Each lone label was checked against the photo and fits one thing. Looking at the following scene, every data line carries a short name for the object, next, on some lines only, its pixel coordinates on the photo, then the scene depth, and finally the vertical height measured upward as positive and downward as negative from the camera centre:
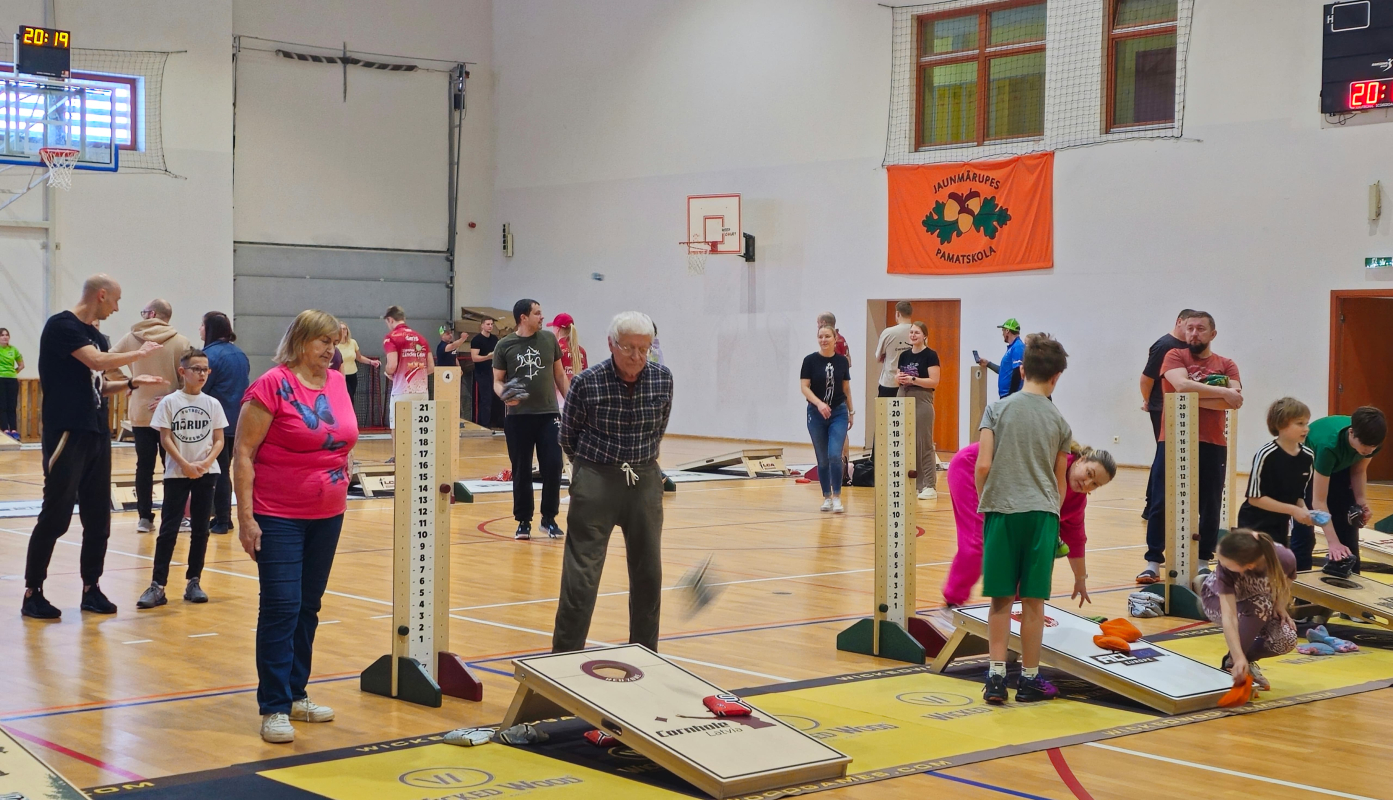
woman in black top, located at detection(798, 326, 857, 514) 12.62 -0.58
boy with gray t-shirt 5.50 -0.56
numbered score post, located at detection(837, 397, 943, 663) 6.50 -0.94
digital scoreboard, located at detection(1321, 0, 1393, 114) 14.91 +3.21
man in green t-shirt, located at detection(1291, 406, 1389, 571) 7.09 -0.65
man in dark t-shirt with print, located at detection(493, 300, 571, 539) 10.33 -0.43
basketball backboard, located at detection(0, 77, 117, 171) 19.41 +3.01
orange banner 18.12 +1.72
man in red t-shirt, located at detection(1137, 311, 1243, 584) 8.20 -0.27
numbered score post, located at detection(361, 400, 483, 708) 5.62 -0.93
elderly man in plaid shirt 5.24 -0.50
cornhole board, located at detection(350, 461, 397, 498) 13.74 -1.43
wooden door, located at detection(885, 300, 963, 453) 19.38 -0.29
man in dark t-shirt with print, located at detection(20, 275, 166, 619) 6.95 -0.42
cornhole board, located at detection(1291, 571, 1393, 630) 7.18 -1.29
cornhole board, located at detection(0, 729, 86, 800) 3.75 -1.24
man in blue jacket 14.53 -0.20
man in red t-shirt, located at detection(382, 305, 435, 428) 14.64 -0.28
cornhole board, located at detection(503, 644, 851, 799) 4.44 -1.30
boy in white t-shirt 7.71 -0.75
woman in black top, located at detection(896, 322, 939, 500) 13.28 -0.34
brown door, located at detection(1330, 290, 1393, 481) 15.69 -0.05
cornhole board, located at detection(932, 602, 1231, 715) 5.62 -1.35
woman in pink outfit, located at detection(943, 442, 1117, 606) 5.95 -0.76
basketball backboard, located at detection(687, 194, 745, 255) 21.41 +1.83
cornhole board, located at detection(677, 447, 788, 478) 16.41 -1.46
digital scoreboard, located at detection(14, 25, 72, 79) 18.34 +3.69
